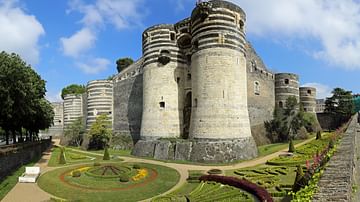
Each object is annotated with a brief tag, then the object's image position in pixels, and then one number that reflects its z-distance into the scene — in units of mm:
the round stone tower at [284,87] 49875
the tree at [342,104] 57938
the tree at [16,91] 23766
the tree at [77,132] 52344
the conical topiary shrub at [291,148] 32406
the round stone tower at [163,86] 34719
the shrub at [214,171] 23141
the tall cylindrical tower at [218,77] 29047
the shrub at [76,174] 23497
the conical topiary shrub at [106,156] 32562
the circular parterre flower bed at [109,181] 18950
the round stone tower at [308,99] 55500
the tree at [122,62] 82312
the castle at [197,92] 29125
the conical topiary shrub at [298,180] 14320
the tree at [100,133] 44188
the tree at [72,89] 97350
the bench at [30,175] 22219
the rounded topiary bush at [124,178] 22072
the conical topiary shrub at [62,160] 30778
